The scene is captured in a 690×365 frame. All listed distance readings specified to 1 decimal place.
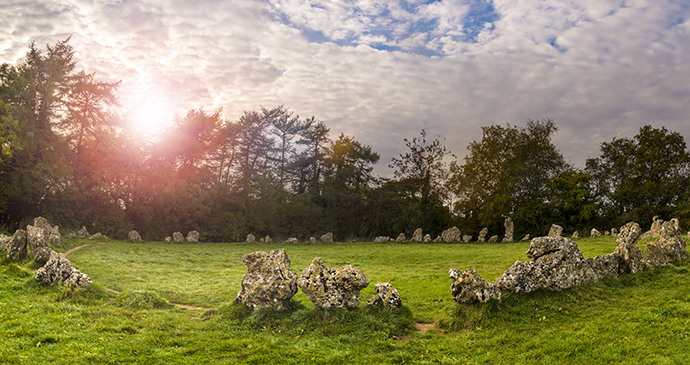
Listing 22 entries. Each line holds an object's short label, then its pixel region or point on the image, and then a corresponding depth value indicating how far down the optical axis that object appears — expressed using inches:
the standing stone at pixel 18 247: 557.0
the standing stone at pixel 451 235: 1342.3
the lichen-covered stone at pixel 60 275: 427.2
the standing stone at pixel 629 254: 442.6
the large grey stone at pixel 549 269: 381.3
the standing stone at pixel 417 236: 1348.4
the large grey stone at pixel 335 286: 365.4
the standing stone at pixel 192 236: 1233.4
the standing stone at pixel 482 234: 1318.0
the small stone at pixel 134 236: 1153.1
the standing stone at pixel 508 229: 1271.7
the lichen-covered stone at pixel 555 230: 1035.1
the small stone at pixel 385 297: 366.0
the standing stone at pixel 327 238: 1365.7
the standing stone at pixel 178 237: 1211.9
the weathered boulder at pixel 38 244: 518.0
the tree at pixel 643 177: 1135.0
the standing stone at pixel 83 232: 1075.8
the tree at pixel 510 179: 1306.6
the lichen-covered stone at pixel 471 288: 361.4
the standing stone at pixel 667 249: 476.7
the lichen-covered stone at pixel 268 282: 375.6
